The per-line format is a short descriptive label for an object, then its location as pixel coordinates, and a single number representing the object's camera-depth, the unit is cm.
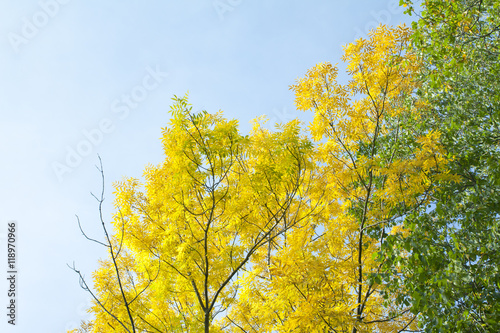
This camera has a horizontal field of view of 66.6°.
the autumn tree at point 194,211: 465
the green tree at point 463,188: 369
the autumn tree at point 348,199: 484
